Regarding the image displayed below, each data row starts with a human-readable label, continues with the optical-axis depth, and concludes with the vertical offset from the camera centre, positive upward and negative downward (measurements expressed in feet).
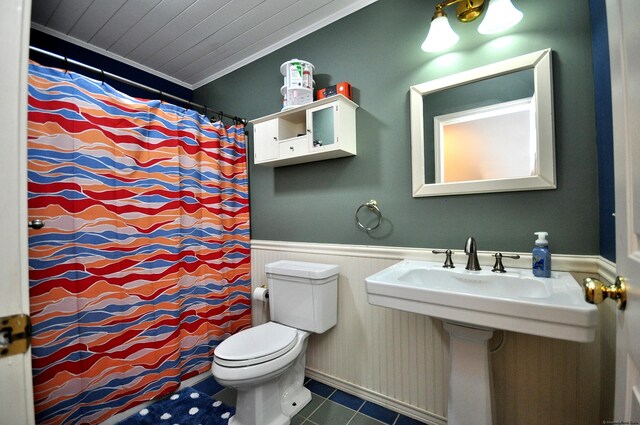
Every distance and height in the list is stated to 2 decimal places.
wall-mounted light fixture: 3.73 +2.84
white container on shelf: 5.40 +2.74
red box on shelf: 5.24 +2.48
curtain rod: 4.04 +2.56
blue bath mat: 4.77 -3.68
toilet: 4.21 -2.26
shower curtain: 4.17 -0.52
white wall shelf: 5.05 +1.70
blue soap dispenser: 3.46 -0.63
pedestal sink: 2.51 -1.07
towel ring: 5.15 +0.06
